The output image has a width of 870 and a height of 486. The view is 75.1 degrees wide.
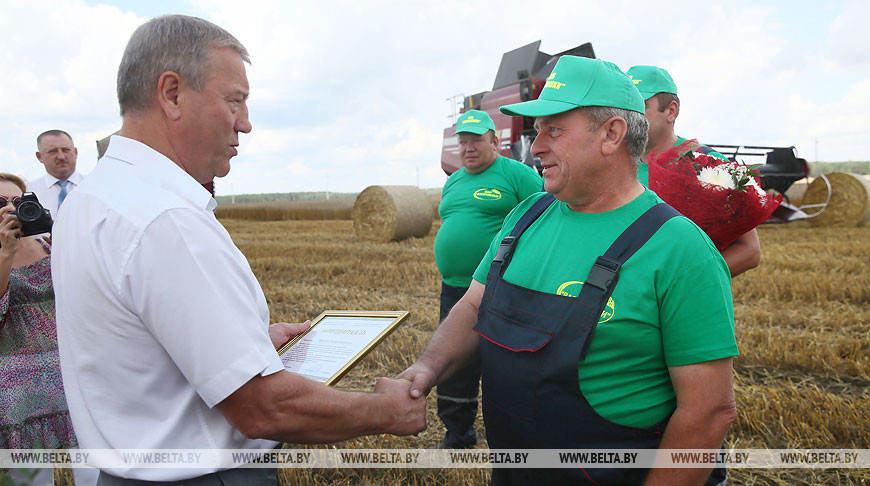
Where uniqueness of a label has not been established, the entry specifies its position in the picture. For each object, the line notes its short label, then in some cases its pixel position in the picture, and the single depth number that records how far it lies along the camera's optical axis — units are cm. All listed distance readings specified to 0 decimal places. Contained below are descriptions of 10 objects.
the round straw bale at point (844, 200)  1564
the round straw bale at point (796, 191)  3072
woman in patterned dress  286
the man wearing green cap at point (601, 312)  178
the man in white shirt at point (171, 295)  145
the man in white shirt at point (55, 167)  573
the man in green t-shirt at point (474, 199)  483
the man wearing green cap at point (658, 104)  316
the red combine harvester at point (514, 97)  1115
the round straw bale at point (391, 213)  1495
